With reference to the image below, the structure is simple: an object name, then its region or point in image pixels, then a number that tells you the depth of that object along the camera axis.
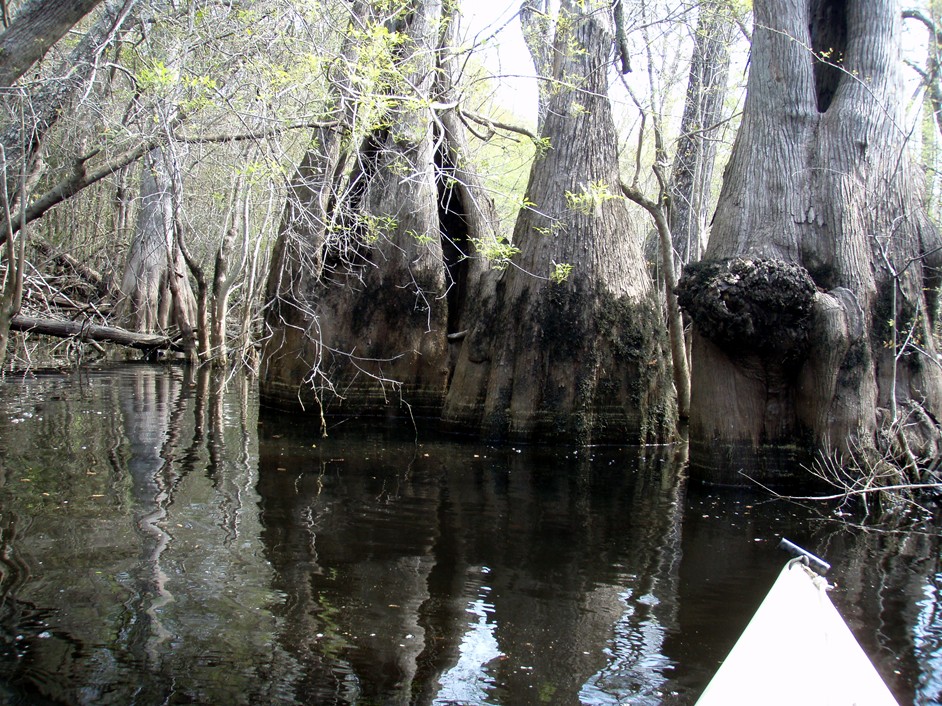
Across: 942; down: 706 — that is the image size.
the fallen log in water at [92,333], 15.61
